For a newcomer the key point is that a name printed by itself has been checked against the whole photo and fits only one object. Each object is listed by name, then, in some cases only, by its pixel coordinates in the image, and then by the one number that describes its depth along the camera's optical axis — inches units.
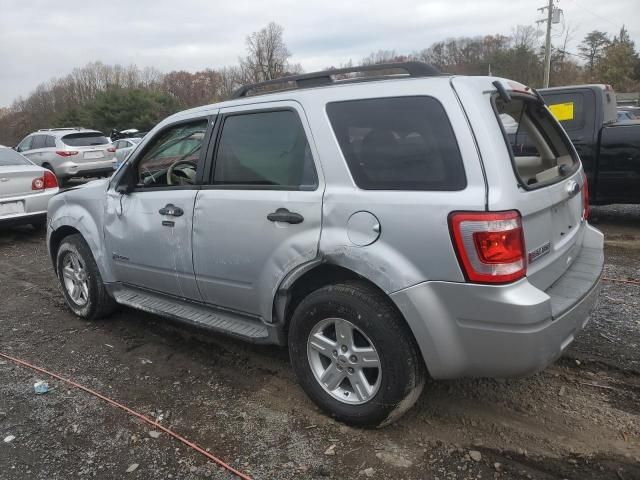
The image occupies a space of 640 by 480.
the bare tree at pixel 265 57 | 1872.5
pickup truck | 259.0
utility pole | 1328.7
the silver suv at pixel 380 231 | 92.2
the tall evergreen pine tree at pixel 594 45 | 2596.0
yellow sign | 274.7
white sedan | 304.3
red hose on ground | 102.8
